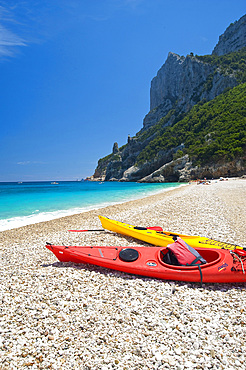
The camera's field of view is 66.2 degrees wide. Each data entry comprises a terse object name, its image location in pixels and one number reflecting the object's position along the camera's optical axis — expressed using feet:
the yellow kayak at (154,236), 17.04
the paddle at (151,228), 22.62
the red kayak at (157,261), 12.64
